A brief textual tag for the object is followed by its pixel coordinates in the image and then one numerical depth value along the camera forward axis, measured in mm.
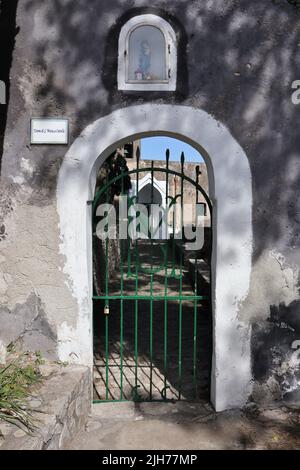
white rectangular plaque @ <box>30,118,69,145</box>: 3645
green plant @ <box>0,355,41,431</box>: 2783
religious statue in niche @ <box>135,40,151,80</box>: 3682
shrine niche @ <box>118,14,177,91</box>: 3619
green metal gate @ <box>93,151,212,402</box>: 4062
